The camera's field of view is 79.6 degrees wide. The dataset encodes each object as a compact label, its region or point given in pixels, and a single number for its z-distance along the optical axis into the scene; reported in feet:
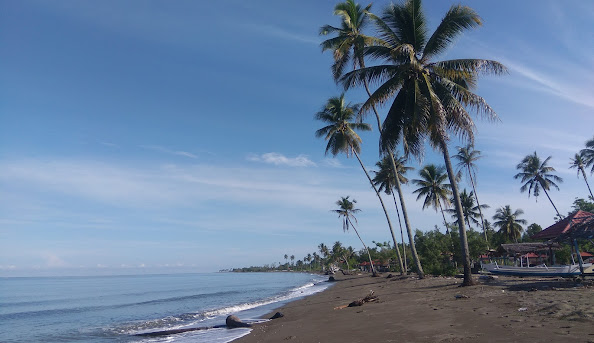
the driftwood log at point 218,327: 49.32
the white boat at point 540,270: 64.39
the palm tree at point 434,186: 130.11
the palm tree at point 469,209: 159.74
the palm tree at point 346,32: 74.28
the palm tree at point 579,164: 136.23
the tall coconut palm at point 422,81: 48.83
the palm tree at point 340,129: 98.32
